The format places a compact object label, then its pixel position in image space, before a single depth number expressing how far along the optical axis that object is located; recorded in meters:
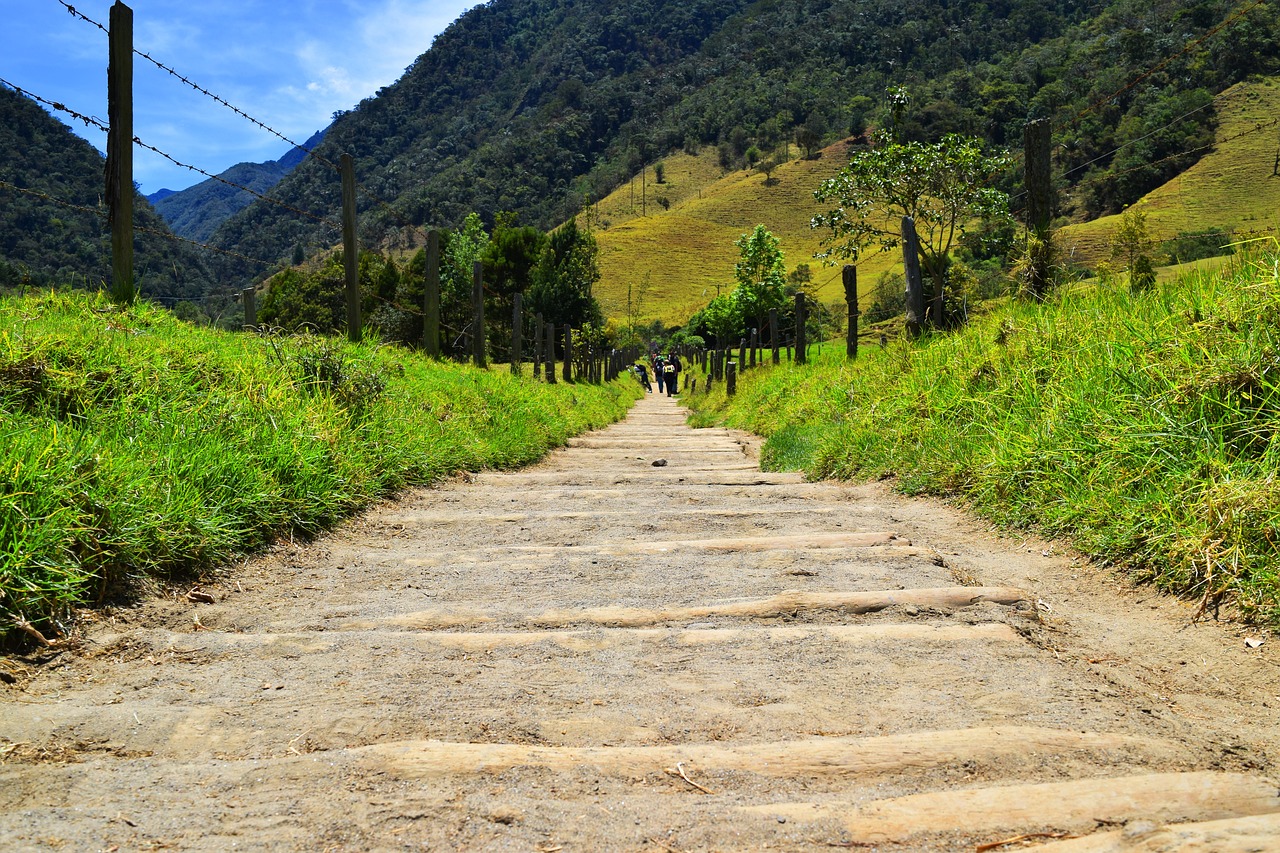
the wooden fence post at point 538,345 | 17.23
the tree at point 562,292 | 37.12
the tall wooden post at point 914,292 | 8.49
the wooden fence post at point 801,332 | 15.26
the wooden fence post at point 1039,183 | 7.03
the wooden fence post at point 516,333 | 15.81
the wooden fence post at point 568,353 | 21.00
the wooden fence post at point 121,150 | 5.92
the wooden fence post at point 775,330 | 18.08
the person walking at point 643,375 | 44.66
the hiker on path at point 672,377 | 37.06
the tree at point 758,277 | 48.81
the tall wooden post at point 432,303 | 10.71
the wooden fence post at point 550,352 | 18.26
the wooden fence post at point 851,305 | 11.73
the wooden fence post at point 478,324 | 13.37
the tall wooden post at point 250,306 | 11.45
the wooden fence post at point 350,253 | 8.52
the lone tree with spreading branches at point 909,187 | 19.22
